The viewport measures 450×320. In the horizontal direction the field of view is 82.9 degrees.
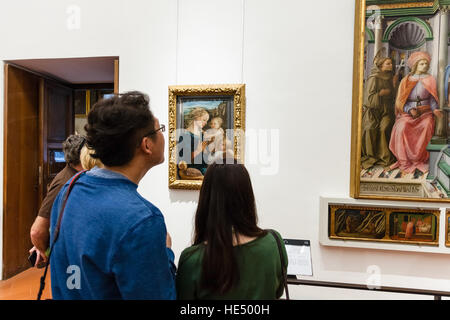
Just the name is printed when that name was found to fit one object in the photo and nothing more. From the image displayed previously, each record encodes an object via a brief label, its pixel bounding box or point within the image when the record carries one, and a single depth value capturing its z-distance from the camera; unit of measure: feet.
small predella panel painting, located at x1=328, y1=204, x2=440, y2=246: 7.79
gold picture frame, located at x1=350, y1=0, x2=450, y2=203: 7.71
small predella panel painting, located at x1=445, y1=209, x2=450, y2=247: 7.70
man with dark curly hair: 2.58
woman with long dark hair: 3.22
